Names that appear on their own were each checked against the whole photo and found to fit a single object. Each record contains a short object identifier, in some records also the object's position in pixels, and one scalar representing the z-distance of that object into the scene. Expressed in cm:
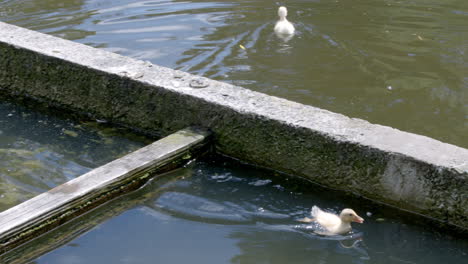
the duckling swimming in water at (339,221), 728
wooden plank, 696
